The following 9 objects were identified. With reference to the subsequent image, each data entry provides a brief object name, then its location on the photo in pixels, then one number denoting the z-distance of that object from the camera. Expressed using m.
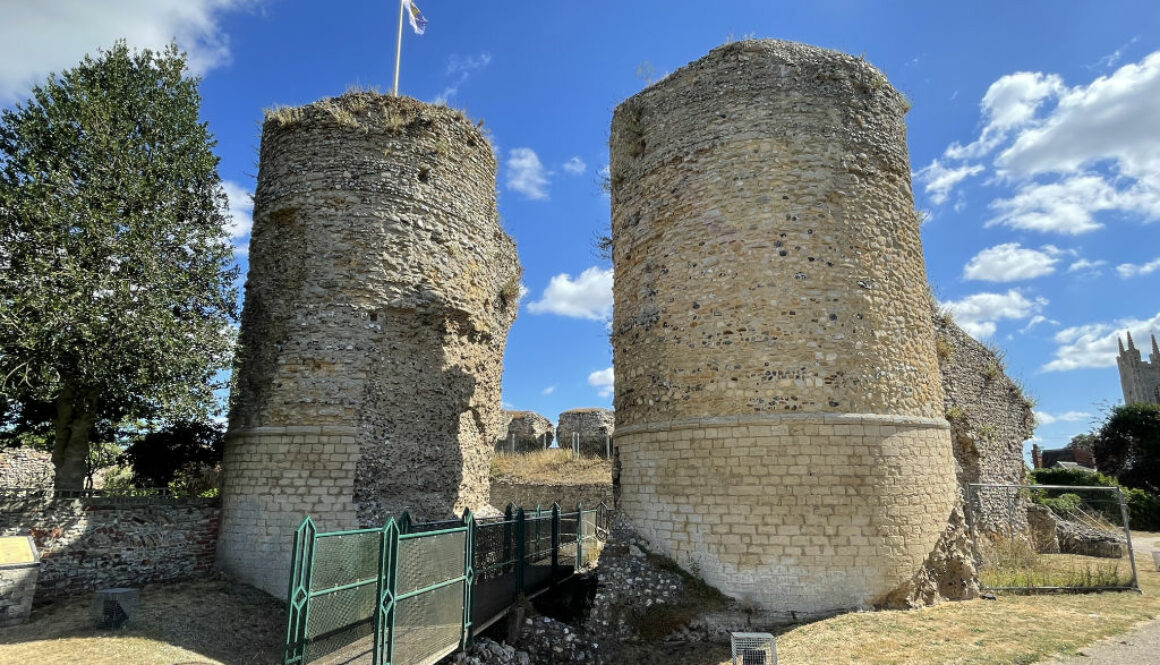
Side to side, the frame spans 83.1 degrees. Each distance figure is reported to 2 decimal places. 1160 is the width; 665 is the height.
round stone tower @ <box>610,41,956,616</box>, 8.66
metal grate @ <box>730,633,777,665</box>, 7.01
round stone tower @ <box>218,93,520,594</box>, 10.62
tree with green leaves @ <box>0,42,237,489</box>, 9.32
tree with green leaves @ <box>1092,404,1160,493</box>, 29.70
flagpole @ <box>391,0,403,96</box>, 13.68
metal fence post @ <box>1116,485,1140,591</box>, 10.75
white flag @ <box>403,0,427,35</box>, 15.05
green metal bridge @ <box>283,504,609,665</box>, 5.90
